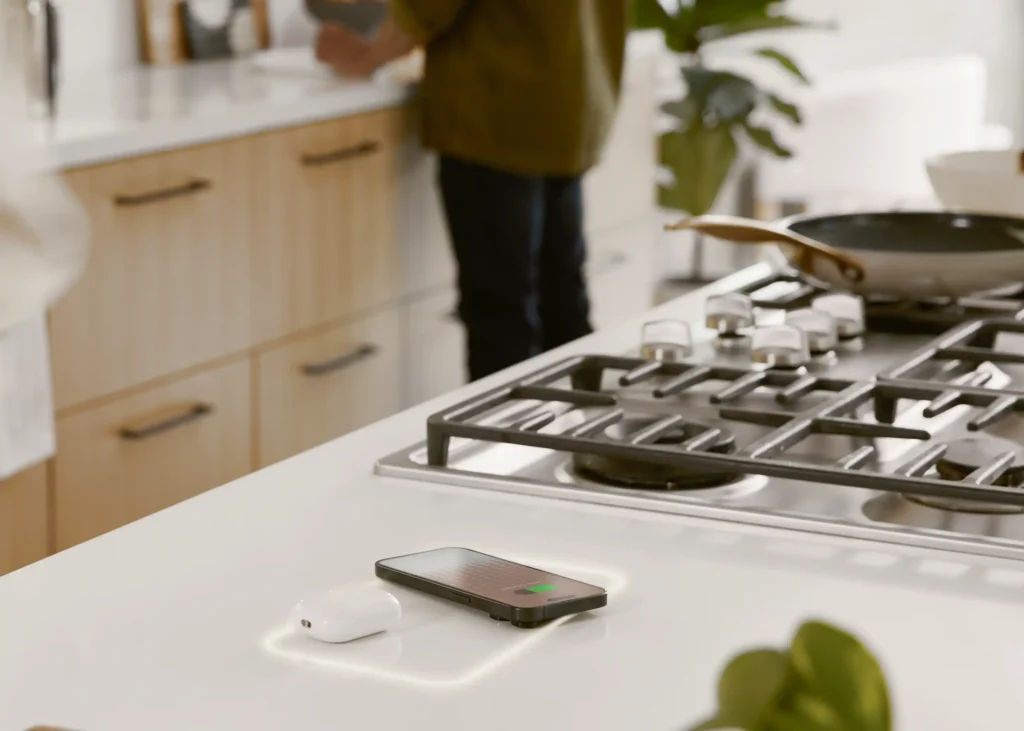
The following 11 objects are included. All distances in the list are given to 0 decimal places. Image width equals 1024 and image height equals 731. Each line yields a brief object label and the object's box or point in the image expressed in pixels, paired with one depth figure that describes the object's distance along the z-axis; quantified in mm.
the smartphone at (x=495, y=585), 1971
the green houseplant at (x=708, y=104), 7857
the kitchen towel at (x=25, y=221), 2460
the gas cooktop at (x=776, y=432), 2174
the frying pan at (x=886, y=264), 2822
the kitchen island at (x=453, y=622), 1854
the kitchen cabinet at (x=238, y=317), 4476
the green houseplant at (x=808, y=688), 1323
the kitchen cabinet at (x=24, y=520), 4284
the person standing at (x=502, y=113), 5390
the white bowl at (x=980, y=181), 3262
